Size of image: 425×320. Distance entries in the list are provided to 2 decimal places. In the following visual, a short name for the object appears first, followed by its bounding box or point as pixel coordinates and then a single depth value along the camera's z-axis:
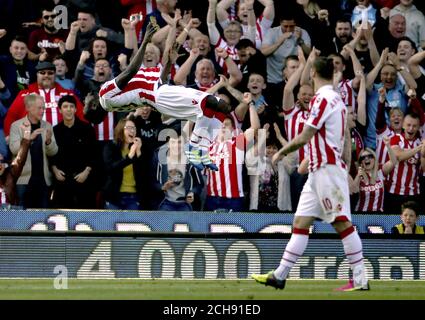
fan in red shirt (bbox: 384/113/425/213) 19.45
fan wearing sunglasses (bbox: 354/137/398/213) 18.98
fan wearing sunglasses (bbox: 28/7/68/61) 19.97
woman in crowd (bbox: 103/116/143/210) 18.50
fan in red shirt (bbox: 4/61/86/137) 18.91
